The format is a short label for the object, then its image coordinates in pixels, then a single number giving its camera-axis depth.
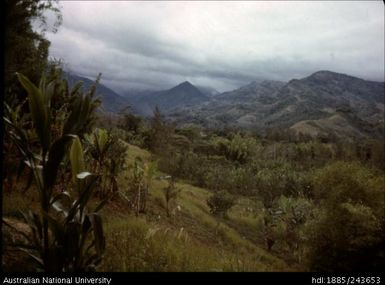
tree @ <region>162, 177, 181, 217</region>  11.83
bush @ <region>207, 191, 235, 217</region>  17.06
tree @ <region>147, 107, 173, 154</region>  36.06
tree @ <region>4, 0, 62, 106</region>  7.21
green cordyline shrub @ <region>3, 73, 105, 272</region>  2.93
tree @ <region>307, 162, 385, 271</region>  9.09
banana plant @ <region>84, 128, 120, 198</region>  8.42
